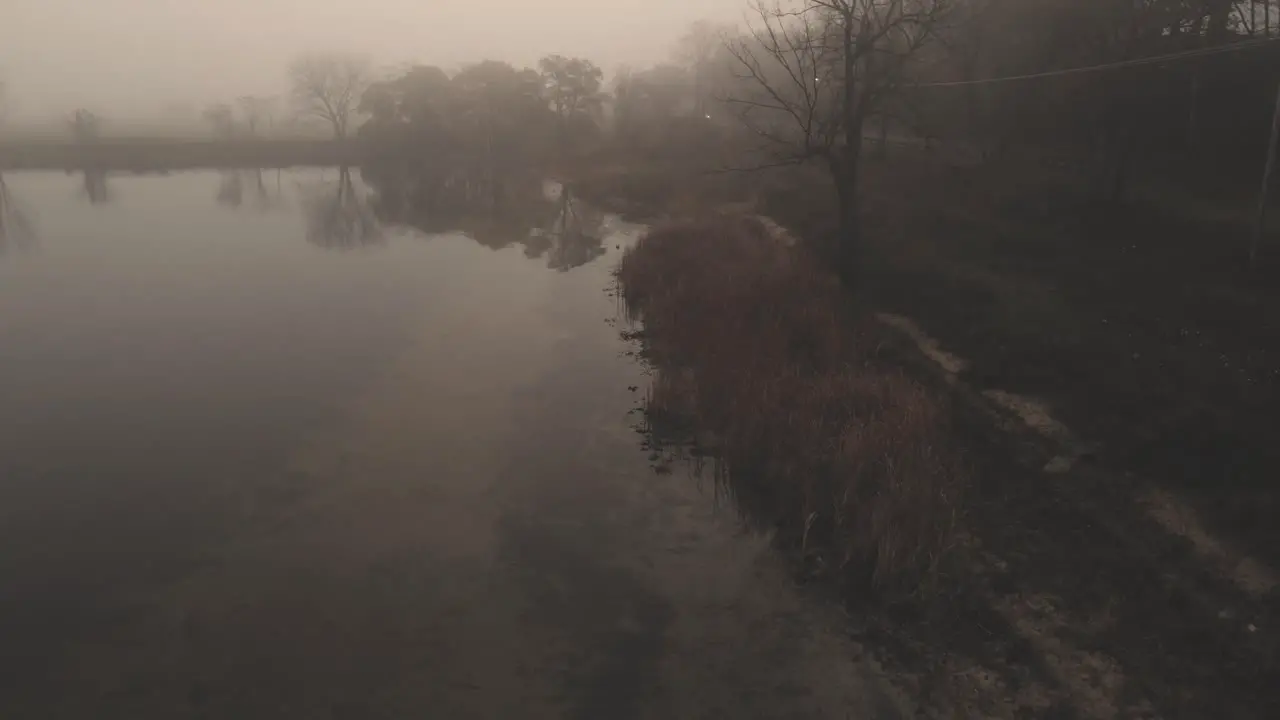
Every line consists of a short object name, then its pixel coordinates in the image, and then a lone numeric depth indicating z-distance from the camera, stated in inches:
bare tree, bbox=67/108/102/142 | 2778.1
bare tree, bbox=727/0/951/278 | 679.7
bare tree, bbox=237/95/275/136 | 3438.0
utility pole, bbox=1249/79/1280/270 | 605.9
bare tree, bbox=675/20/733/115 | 3292.1
